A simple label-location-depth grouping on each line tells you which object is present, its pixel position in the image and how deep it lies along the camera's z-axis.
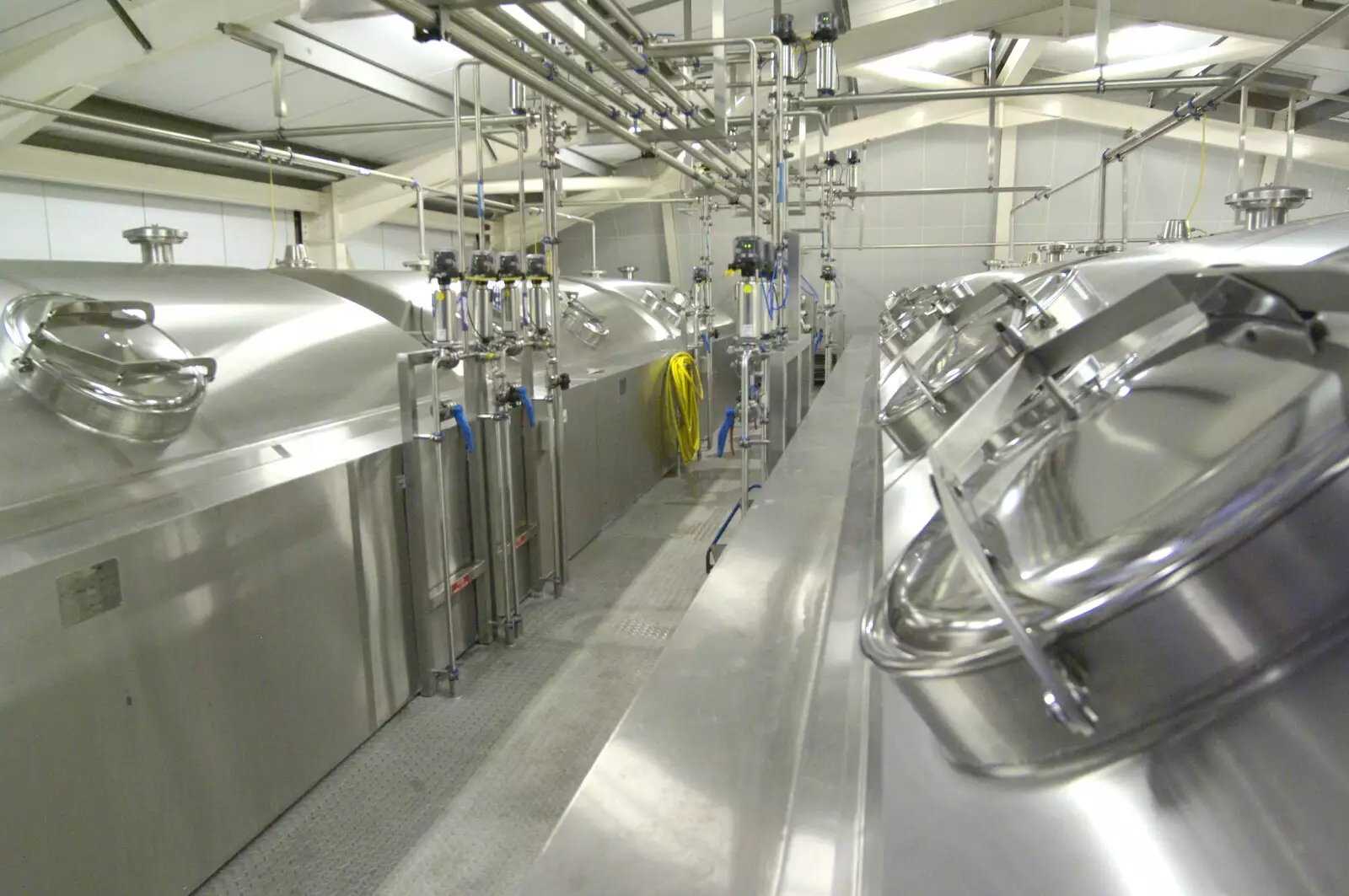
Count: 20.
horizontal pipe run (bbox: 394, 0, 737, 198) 1.32
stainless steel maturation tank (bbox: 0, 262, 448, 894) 1.23
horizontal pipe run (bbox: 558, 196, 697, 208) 5.08
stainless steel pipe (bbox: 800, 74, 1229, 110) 2.73
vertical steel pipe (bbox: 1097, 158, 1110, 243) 3.16
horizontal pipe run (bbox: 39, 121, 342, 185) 3.40
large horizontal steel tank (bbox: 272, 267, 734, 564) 3.10
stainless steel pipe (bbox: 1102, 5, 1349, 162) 1.49
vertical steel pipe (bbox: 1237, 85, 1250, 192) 2.35
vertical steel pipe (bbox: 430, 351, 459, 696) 2.20
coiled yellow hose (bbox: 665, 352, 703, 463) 4.48
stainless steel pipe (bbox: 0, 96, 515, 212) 2.16
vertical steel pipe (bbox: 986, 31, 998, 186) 3.88
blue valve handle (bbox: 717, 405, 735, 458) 3.05
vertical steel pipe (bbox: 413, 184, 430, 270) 3.56
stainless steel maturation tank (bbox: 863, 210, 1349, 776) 0.46
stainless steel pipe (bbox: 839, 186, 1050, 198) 5.44
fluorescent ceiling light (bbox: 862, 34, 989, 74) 5.86
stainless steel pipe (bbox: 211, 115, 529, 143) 2.90
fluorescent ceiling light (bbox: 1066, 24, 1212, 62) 5.26
